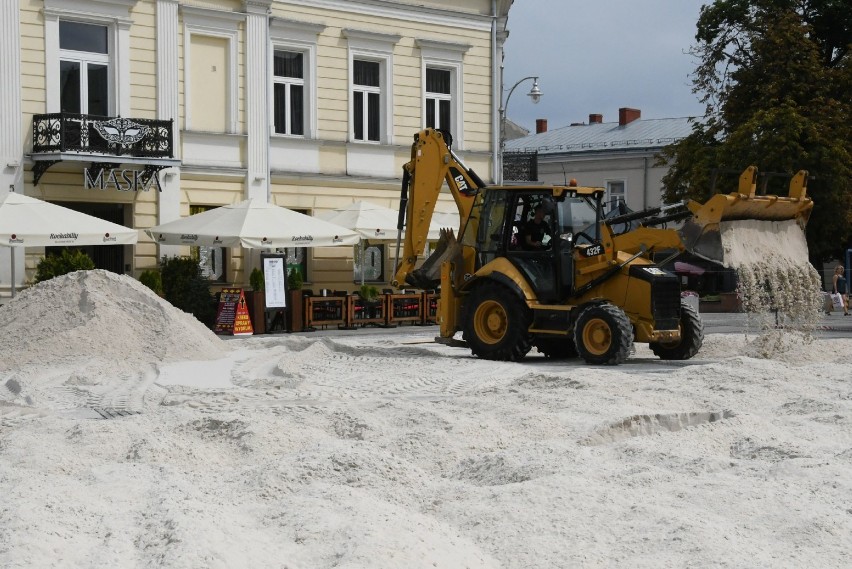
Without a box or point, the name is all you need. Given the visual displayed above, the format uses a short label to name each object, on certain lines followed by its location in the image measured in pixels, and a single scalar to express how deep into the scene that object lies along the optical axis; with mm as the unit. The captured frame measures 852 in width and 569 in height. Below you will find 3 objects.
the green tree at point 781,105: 41344
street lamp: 35375
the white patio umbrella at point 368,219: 29172
